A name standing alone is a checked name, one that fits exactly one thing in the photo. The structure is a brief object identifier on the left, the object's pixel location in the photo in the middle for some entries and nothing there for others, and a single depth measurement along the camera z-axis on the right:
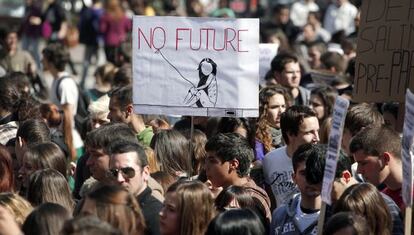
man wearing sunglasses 15.11
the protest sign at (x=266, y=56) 29.17
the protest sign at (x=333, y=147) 13.84
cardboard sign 17.75
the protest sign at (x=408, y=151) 13.69
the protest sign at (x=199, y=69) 17.98
